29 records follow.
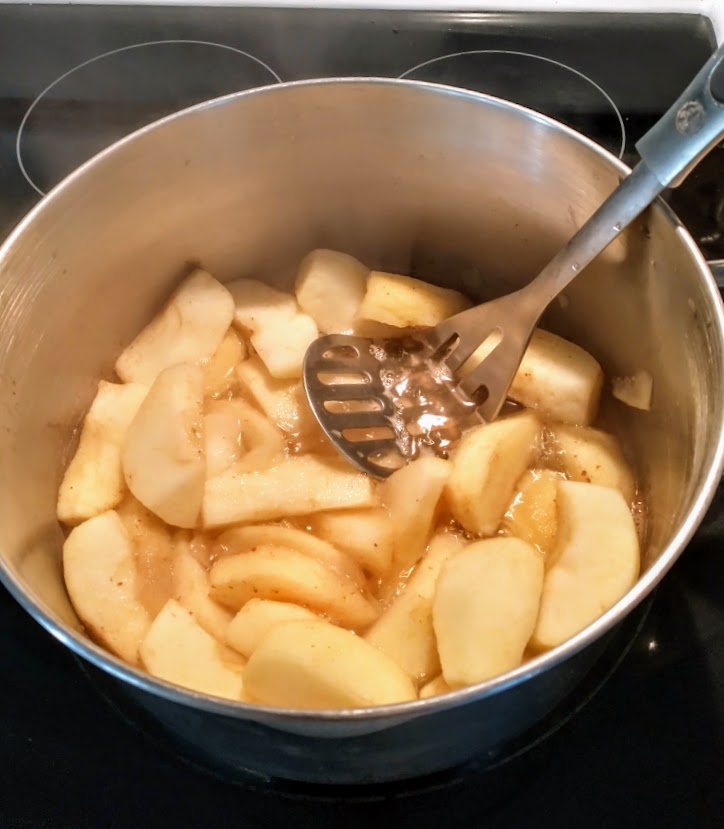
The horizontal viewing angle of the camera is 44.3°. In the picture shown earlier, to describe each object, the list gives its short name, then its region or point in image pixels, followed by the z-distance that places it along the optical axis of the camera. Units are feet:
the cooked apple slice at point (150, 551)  1.12
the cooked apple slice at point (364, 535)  1.11
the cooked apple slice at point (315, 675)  0.89
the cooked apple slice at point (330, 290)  1.34
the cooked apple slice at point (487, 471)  1.11
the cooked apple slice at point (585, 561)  0.96
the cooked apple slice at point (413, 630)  1.00
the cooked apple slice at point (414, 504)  1.11
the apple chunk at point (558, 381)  1.23
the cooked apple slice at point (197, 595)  1.08
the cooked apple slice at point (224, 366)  1.31
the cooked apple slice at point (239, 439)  1.20
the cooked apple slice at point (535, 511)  1.15
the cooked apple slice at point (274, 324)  1.29
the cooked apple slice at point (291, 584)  1.04
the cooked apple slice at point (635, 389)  1.20
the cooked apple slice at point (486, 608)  0.93
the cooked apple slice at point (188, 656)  0.96
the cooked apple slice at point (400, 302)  1.27
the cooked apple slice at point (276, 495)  1.13
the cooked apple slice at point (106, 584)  1.04
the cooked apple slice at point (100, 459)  1.15
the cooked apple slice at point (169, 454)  1.11
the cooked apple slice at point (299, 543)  1.10
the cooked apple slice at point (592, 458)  1.19
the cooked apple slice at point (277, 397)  1.27
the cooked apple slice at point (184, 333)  1.30
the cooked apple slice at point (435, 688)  0.97
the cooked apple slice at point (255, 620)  1.01
